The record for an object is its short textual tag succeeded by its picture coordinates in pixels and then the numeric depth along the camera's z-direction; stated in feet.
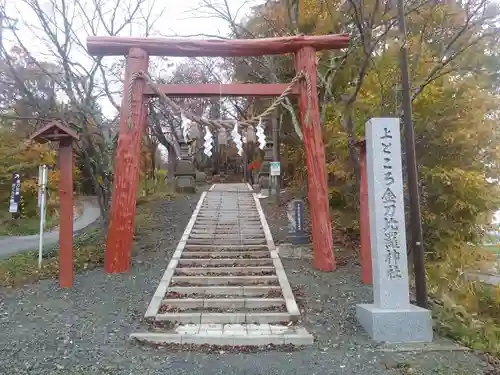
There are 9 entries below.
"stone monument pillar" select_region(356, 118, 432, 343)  17.28
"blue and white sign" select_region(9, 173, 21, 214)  42.40
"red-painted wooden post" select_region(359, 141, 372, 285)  24.26
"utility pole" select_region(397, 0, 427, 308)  19.81
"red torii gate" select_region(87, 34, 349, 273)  25.84
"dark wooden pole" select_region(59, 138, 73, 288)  23.44
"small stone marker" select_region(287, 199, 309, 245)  31.78
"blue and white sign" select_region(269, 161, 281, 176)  48.32
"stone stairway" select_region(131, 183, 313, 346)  17.33
